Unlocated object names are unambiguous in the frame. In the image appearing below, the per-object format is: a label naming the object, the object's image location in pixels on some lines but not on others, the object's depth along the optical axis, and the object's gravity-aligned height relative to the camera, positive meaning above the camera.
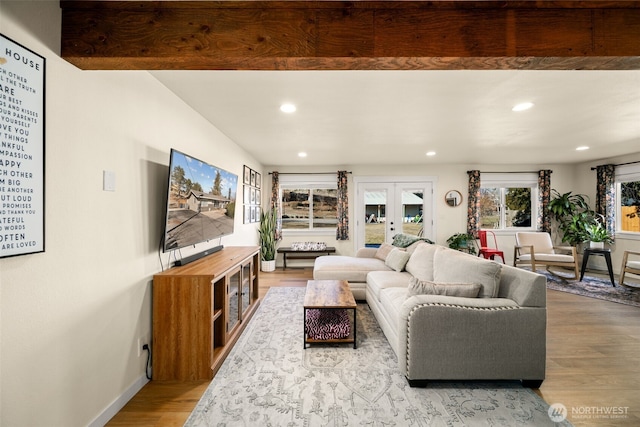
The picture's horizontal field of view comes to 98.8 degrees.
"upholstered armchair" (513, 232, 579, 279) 5.04 -0.75
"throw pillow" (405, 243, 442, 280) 3.09 -0.55
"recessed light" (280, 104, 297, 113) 2.75 +1.11
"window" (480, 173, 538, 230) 6.49 +0.20
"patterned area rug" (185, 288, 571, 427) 1.71 -1.26
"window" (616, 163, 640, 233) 5.26 +0.35
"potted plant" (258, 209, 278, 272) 5.82 -0.64
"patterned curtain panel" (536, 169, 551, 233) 6.20 +0.39
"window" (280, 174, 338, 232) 6.55 +0.20
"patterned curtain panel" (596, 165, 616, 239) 5.53 +0.43
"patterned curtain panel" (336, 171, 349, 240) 6.29 +0.17
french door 6.39 +0.15
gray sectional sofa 1.97 -0.86
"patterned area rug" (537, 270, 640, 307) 4.00 -1.20
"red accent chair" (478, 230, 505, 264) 5.60 -0.71
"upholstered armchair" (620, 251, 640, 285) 4.18 -0.81
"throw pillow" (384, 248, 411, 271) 3.72 -0.61
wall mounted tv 2.16 +0.13
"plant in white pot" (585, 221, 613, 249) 5.05 -0.39
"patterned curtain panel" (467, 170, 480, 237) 6.21 +0.21
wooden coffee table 2.53 -0.83
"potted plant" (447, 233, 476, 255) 6.01 -0.60
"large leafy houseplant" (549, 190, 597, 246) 5.79 +0.01
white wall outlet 2.00 -0.94
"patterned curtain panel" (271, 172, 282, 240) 6.25 +0.40
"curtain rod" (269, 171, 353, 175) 6.41 +0.99
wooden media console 2.09 -0.85
